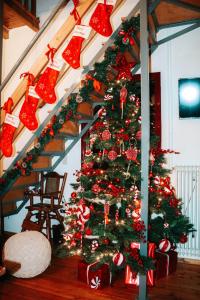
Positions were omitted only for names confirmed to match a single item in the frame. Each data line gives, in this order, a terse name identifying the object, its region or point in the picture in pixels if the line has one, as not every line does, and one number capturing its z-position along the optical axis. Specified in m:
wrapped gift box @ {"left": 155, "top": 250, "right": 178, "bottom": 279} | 2.87
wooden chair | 3.60
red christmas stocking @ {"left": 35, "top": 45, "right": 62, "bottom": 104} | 3.20
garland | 2.88
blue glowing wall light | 3.58
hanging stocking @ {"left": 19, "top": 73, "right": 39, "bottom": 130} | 3.23
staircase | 3.08
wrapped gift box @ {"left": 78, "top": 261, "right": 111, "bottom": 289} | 2.62
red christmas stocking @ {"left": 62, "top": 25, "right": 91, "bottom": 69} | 2.96
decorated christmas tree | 2.73
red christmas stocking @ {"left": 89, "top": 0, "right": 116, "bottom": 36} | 2.86
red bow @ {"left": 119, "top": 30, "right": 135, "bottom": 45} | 2.86
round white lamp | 2.70
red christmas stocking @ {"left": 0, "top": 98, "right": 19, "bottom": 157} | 3.13
